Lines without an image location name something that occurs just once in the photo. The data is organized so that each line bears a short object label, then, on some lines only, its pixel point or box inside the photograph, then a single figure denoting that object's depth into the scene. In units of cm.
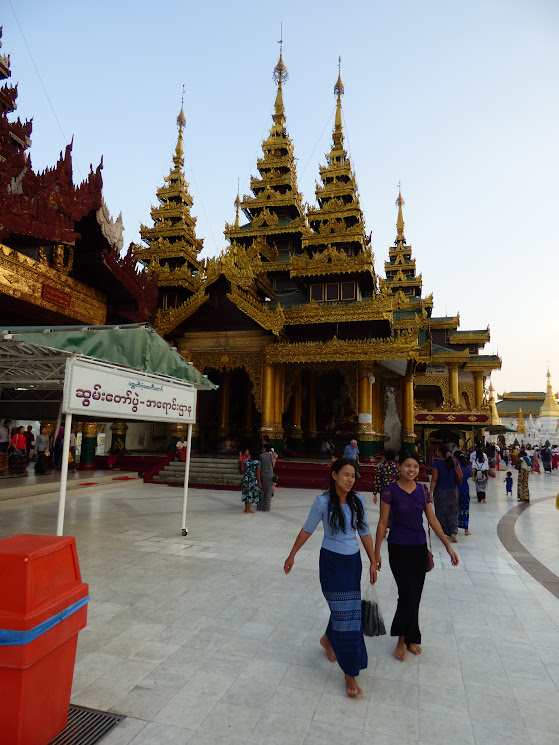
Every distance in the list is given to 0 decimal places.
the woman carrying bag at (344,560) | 314
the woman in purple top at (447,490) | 774
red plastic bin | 219
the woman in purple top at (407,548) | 371
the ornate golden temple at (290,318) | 1753
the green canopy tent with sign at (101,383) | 486
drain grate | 257
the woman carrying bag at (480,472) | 1305
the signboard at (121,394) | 491
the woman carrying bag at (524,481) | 1348
